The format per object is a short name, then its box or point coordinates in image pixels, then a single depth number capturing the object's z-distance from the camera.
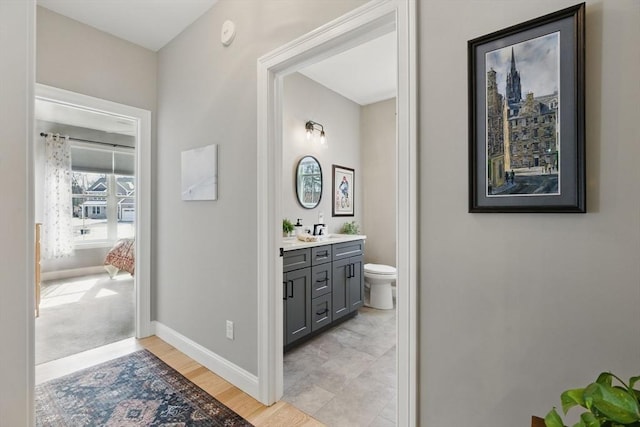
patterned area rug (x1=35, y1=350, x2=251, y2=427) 1.74
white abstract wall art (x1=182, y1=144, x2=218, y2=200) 2.27
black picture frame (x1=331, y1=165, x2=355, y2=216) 3.86
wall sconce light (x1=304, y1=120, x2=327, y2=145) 3.42
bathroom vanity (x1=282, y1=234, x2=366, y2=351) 2.50
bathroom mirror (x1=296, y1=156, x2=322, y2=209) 3.34
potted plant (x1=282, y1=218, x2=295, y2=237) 3.01
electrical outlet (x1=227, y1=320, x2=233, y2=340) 2.16
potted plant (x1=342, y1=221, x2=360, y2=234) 3.94
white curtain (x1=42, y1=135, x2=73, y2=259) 4.92
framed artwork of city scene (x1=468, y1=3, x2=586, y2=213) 0.93
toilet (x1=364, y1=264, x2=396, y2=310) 3.56
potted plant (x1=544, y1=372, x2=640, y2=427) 0.52
